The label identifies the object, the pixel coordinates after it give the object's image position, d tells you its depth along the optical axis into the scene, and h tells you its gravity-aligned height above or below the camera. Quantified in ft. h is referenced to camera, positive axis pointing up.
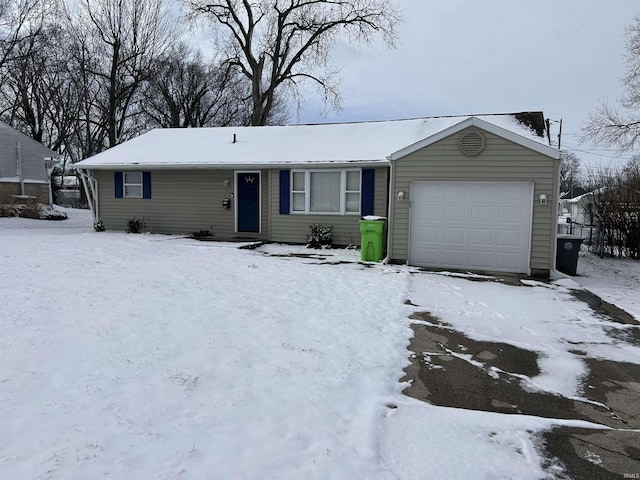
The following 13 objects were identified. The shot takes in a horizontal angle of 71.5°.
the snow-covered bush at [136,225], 47.55 -2.42
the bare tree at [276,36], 83.87 +32.92
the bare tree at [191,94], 103.76 +26.49
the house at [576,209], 47.07 +0.19
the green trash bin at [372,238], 33.15 -2.38
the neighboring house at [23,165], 78.74 +6.52
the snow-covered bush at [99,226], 49.26 -2.66
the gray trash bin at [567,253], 31.86 -3.15
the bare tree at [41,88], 90.17 +24.76
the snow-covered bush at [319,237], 40.55 -2.89
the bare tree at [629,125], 55.11 +10.84
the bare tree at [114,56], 88.38 +30.28
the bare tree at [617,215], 42.49 -0.47
